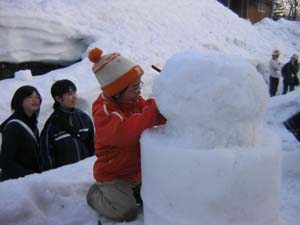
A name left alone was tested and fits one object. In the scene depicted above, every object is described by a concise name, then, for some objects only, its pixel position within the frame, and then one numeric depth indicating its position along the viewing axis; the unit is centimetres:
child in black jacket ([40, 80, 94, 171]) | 384
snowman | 185
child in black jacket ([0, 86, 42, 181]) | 370
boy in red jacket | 236
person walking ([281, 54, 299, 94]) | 1261
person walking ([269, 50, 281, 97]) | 1258
